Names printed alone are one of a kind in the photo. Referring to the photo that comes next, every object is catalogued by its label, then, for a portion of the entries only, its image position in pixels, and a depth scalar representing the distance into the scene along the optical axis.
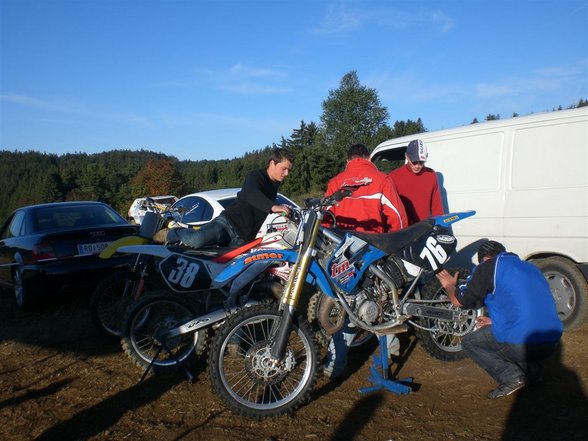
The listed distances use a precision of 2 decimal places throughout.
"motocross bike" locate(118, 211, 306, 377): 3.48
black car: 5.64
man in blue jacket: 3.26
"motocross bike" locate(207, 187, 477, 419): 3.03
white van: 4.57
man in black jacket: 4.25
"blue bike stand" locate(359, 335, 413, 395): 3.43
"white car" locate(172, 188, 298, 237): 7.59
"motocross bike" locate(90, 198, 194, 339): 4.44
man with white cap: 4.87
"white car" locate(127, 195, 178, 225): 20.19
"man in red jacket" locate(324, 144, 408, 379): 4.02
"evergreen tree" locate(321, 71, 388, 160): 57.19
